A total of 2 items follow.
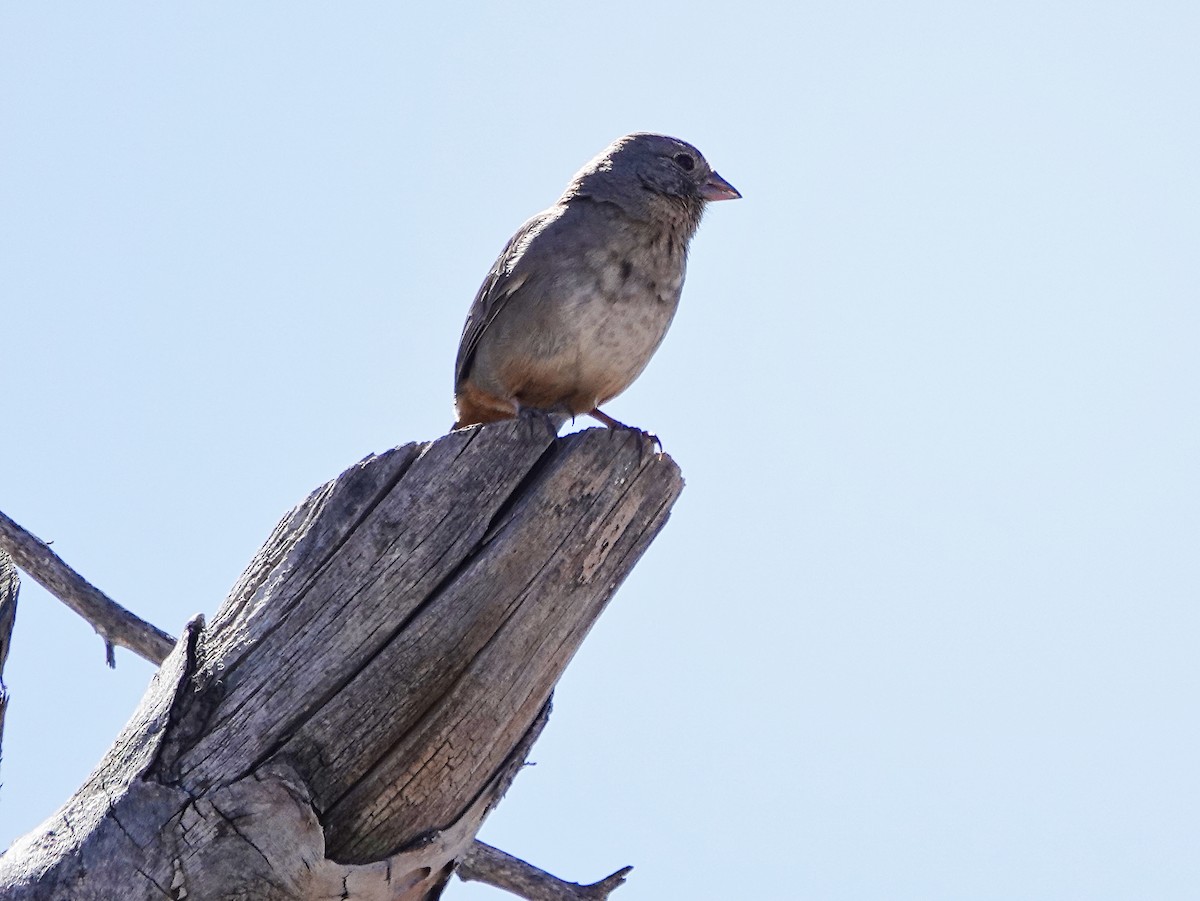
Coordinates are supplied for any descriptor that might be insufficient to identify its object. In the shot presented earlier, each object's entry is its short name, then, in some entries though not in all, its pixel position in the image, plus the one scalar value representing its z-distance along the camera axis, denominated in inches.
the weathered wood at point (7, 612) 337.7
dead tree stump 240.1
